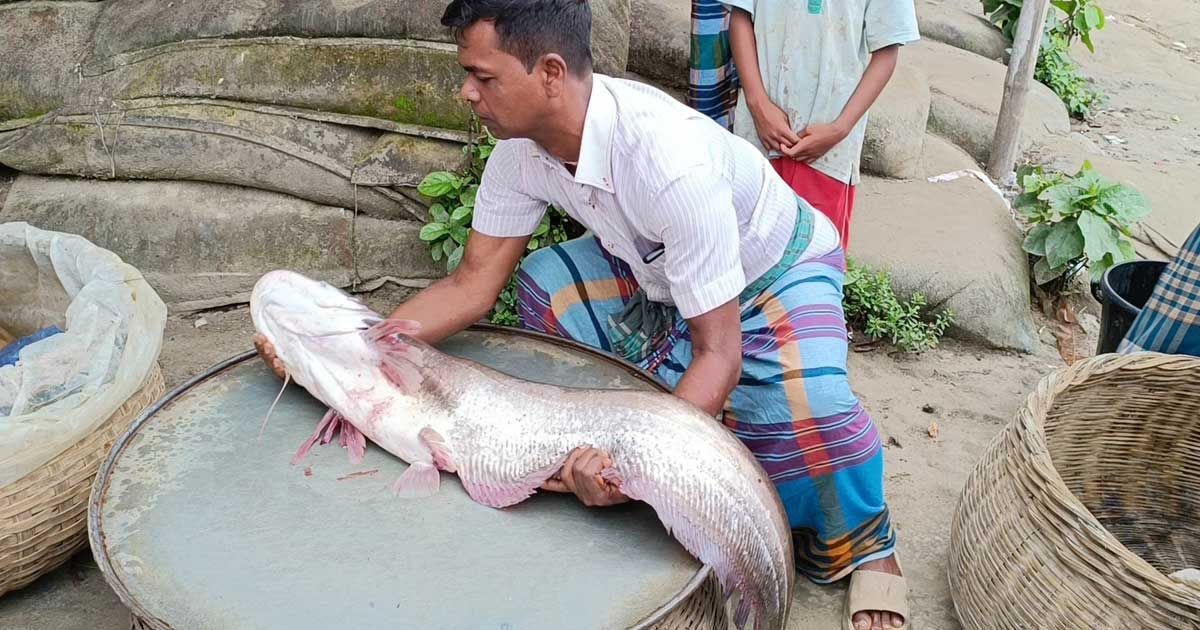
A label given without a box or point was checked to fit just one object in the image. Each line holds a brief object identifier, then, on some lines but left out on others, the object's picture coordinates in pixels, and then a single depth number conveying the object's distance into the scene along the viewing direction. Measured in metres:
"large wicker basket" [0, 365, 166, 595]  2.41
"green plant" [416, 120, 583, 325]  3.72
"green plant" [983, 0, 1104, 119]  6.72
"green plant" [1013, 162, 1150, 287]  4.16
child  3.24
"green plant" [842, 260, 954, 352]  3.96
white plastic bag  2.37
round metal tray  1.72
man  2.14
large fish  1.87
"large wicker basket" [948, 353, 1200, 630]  2.15
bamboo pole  4.93
